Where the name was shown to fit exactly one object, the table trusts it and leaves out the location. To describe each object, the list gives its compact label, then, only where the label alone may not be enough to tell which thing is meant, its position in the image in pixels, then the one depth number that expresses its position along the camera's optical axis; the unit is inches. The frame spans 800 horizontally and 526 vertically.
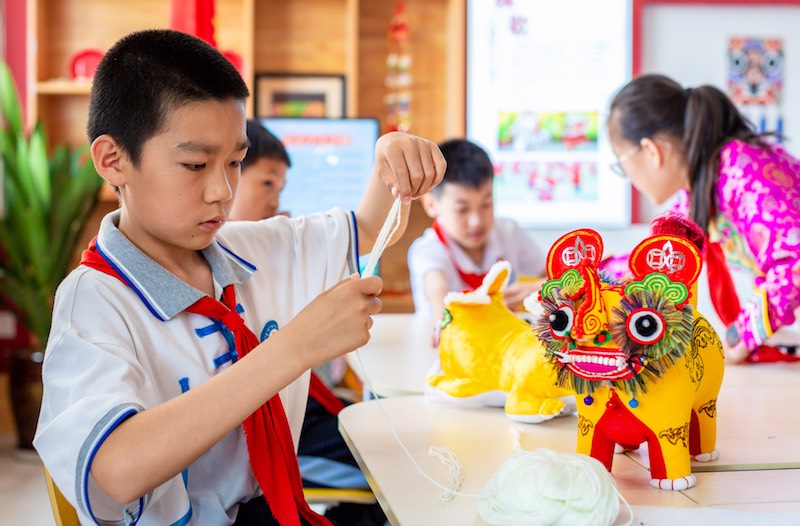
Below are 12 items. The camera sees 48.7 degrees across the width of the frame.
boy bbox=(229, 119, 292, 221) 76.5
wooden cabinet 132.5
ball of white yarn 29.9
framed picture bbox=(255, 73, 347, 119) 136.6
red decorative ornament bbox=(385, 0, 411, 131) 136.9
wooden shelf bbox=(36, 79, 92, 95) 127.6
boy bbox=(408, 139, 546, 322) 87.4
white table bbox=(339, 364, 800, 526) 32.5
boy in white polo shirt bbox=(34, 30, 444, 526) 33.4
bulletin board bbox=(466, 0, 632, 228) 142.8
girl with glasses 63.5
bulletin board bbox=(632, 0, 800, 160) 144.3
